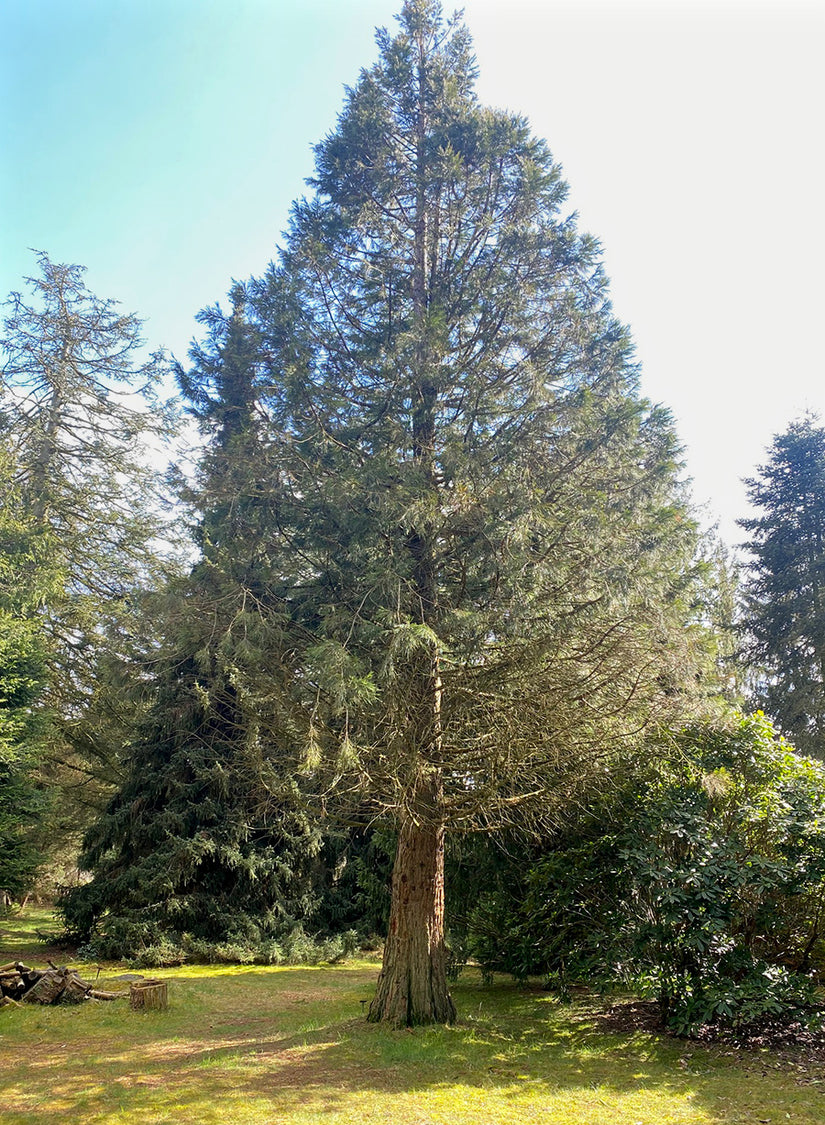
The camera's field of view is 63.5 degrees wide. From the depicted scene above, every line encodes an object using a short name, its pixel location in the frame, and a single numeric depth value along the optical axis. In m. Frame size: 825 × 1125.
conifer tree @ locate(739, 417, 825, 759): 14.49
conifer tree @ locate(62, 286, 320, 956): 7.90
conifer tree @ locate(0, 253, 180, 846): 14.87
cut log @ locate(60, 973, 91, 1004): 8.46
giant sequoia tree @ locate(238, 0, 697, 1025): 6.72
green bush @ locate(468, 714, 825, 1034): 6.18
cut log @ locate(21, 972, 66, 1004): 8.37
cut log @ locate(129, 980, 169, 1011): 8.24
